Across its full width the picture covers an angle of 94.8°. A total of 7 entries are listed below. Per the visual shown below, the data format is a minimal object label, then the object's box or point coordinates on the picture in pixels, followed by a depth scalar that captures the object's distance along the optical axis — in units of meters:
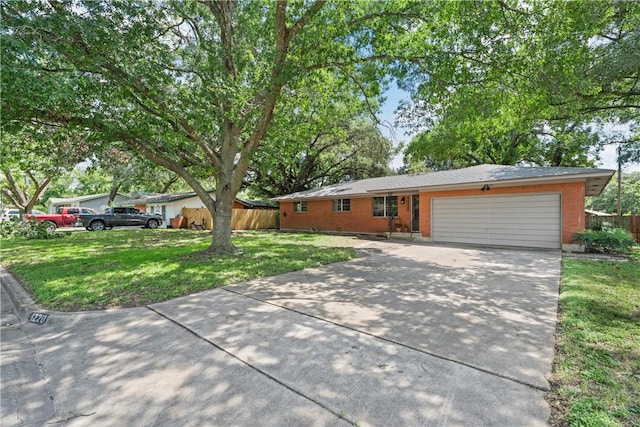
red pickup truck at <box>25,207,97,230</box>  22.26
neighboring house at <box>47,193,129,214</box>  35.03
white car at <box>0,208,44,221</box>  24.59
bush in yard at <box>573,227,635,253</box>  9.12
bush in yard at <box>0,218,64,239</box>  14.09
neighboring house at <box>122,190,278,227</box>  23.98
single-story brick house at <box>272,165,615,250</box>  10.16
